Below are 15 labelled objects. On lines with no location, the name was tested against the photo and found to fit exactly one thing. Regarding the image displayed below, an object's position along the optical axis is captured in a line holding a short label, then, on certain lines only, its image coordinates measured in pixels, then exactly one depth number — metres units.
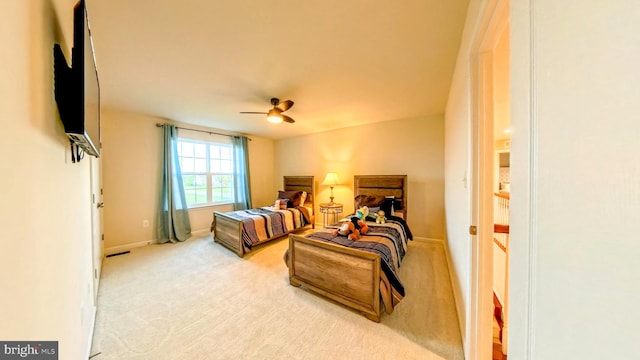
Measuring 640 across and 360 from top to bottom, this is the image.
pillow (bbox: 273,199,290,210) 4.41
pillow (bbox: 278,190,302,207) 4.78
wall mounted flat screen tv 0.88
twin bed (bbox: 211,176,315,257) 3.35
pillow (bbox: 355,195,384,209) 3.79
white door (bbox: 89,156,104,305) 2.10
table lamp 4.50
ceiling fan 2.75
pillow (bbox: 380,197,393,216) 3.61
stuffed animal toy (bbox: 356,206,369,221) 3.25
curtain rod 4.50
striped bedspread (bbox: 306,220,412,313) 1.89
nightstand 4.53
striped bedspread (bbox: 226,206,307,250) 3.39
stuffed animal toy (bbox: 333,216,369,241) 2.44
